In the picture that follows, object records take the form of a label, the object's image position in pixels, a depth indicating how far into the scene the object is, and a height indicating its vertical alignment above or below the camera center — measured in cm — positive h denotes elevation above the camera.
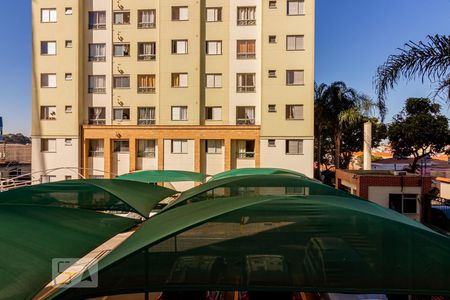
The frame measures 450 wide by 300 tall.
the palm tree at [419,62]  691 +174
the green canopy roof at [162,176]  1556 -167
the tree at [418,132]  3100 +114
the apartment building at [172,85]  2712 +487
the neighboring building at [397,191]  1792 -255
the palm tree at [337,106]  2897 +333
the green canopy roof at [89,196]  736 -134
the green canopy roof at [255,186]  817 -118
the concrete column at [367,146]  2789 -22
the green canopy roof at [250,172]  1514 -134
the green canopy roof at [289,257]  294 -106
